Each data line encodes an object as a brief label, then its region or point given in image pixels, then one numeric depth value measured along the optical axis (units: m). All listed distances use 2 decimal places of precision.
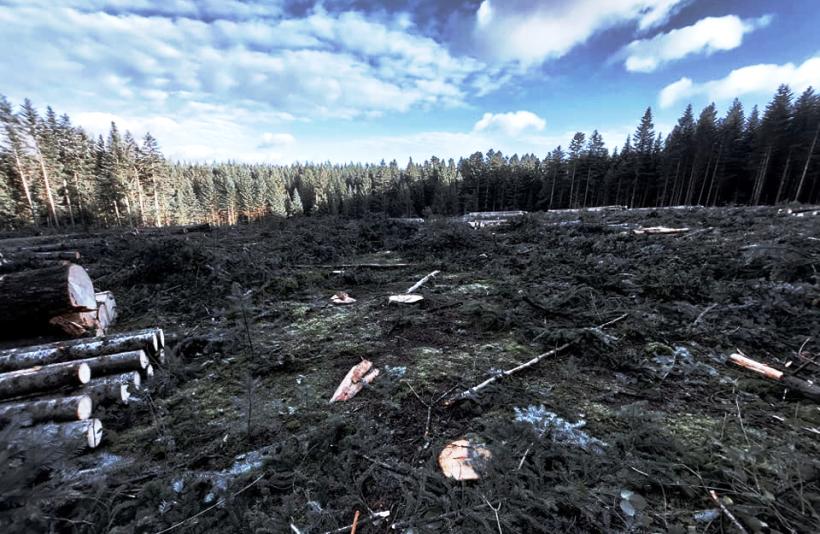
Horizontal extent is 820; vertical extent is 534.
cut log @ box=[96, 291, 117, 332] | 6.25
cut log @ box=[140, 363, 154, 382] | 4.58
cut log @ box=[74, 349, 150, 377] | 4.34
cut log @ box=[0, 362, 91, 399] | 3.79
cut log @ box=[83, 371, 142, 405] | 3.89
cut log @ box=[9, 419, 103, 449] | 3.09
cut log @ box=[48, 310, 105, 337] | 5.41
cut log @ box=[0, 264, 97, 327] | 5.16
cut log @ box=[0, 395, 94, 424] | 3.38
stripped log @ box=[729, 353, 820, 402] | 3.31
